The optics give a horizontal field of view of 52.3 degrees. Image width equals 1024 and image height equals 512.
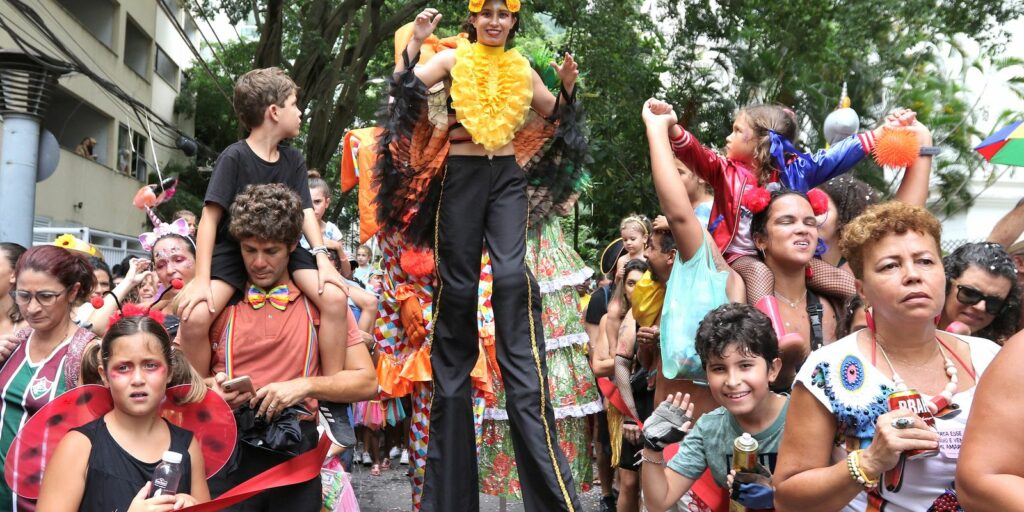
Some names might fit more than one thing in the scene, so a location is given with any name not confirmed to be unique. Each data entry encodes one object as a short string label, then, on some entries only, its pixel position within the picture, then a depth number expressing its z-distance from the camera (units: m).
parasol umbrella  3.59
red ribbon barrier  3.52
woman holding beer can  2.74
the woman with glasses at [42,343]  4.15
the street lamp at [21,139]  6.84
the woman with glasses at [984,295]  4.02
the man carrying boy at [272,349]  3.78
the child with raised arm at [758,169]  4.34
